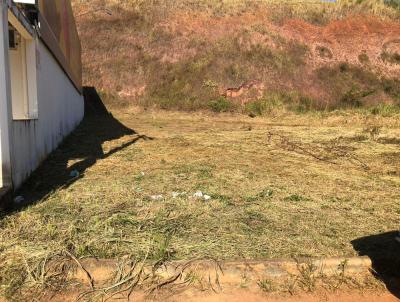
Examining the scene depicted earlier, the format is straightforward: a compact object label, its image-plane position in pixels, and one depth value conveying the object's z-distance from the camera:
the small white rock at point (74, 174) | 6.55
